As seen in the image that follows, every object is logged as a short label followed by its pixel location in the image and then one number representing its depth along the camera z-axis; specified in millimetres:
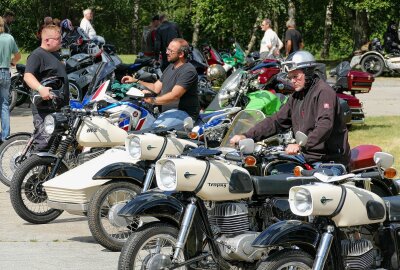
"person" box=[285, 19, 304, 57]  25297
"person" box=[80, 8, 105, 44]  23161
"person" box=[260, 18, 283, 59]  25656
